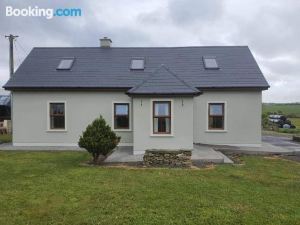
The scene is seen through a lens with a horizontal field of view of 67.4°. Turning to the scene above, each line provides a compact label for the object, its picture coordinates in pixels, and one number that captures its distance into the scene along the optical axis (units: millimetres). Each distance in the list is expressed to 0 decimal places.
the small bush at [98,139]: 8885
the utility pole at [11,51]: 20528
